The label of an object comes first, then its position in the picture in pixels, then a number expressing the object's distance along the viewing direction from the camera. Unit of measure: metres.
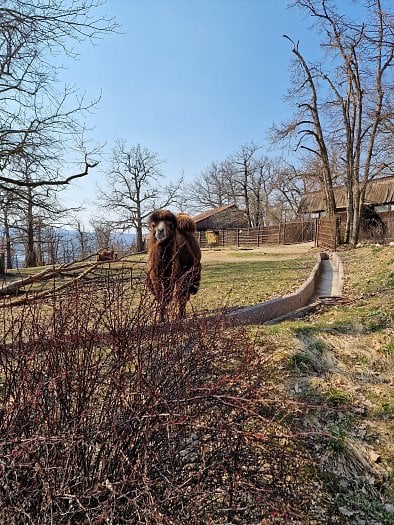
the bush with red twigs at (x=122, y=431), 1.77
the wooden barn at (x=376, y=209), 27.52
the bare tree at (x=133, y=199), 44.81
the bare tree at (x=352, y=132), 21.83
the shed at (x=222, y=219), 55.22
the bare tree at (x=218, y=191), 66.00
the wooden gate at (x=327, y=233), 23.02
